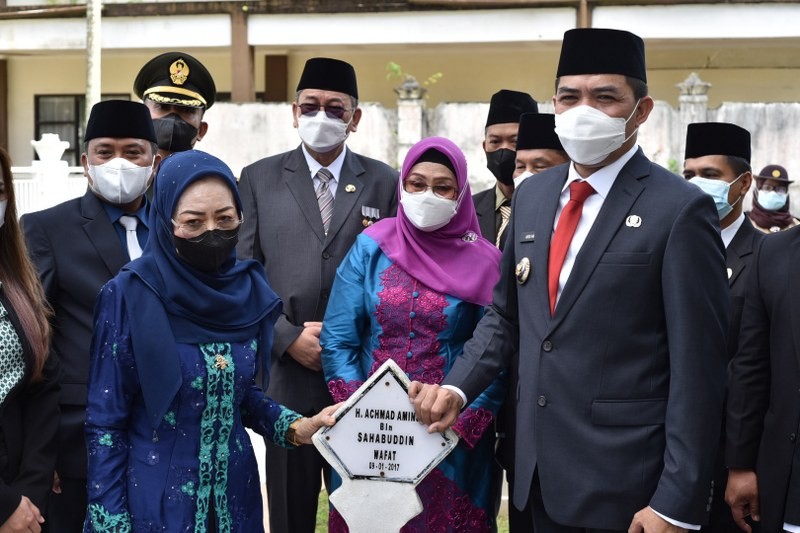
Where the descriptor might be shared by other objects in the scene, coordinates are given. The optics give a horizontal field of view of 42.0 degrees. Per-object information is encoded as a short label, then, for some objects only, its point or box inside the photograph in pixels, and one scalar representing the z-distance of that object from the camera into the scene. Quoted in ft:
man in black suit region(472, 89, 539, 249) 16.98
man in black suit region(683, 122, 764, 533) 14.70
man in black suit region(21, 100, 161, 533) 12.68
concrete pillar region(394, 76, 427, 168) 49.85
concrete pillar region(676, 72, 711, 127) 48.70
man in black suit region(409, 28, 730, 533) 10.12
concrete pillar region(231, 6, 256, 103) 57.52
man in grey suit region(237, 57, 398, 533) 15.23
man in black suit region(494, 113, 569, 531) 15.78
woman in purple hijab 13.38
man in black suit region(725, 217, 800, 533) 11.72
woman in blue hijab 10.48
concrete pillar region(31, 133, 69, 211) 46.34
